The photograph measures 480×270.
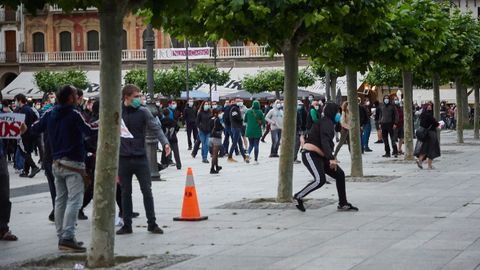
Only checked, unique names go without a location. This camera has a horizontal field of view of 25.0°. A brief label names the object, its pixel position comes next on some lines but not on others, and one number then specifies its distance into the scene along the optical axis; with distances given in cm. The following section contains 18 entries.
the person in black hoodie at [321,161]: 1495
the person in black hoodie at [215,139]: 2395
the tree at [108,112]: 990
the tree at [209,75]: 6412
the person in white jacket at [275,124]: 3002
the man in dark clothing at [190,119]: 3588
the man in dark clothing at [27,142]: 2364
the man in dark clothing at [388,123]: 2944
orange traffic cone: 1406
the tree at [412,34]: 1948
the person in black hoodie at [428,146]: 2386
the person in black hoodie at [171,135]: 2562
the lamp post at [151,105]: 2141
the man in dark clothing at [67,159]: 1155
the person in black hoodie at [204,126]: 2814
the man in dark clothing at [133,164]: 1287
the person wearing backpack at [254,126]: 2820
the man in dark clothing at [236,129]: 2834
